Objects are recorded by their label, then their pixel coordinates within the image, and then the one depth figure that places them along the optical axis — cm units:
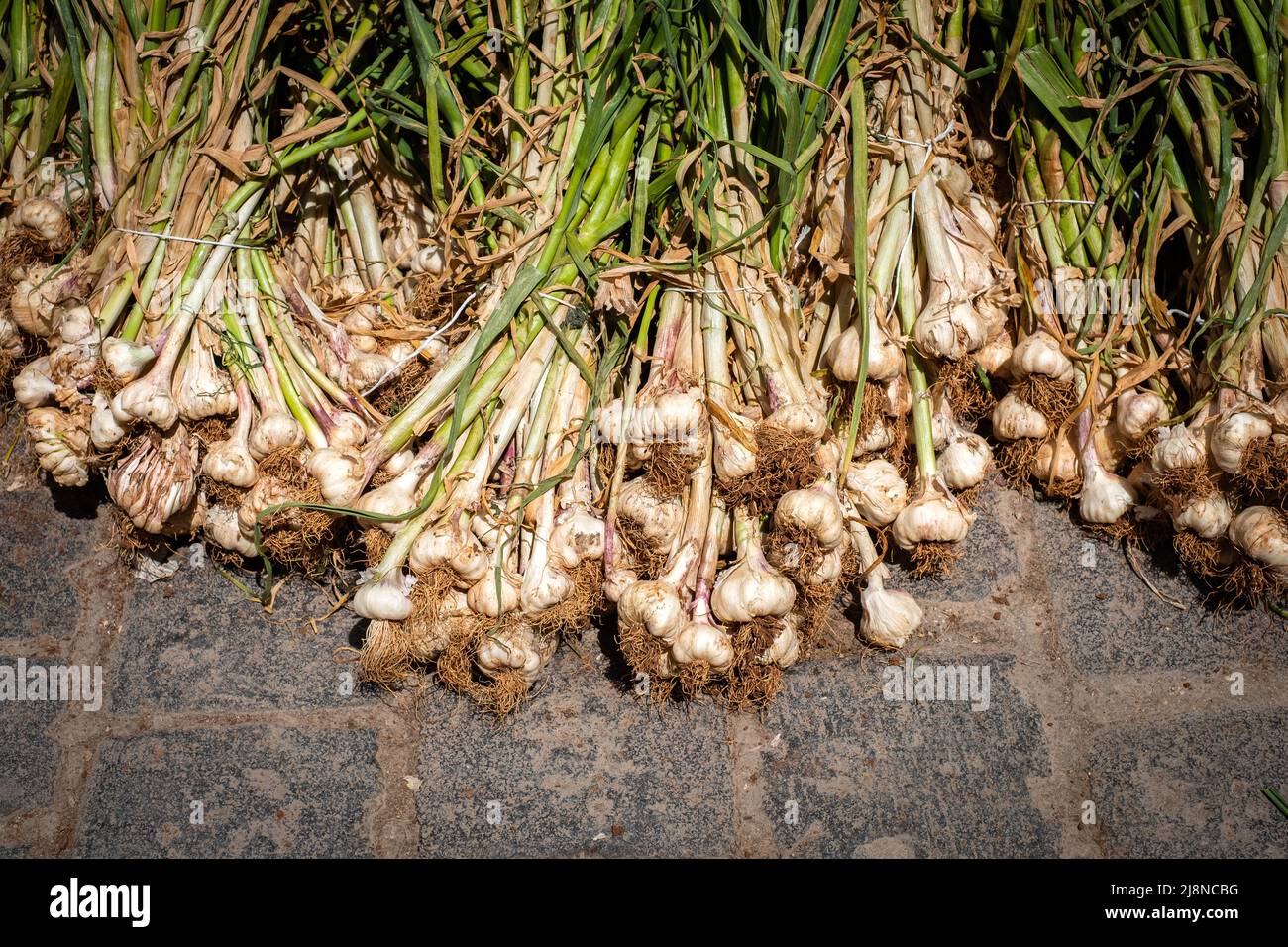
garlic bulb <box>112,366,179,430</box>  145
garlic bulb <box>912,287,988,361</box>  147
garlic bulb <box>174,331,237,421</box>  150
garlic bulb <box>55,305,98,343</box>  150
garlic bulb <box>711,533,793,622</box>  141
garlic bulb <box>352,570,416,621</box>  142
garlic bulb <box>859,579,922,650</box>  156
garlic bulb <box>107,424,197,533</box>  150
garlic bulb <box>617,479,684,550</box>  146
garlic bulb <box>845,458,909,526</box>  154
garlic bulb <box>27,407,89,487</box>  153
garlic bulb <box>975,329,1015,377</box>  163
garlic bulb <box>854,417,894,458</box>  158
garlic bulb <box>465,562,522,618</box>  144
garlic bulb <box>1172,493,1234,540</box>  151
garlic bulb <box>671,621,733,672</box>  141
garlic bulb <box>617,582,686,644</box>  140
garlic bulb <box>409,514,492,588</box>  141
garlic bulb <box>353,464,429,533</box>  143
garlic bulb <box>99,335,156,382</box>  145
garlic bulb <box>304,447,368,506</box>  143
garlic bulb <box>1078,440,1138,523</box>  162
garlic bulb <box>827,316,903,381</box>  148
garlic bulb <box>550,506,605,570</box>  147
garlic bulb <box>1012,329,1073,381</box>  154
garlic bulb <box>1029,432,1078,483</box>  166
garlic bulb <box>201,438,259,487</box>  147
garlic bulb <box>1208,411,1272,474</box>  144
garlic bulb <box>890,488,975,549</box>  152
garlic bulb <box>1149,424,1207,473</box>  150
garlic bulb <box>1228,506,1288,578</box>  144
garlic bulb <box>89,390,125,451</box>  148
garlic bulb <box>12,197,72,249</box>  160
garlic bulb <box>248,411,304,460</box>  149
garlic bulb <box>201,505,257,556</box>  156
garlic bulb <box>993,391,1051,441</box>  160
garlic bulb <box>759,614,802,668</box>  149
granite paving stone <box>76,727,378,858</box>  157
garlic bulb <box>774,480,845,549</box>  139
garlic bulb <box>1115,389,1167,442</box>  155
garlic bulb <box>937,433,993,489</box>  155
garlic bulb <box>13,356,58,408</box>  152
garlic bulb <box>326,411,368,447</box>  151
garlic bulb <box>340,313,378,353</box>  166
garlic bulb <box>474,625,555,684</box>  146
